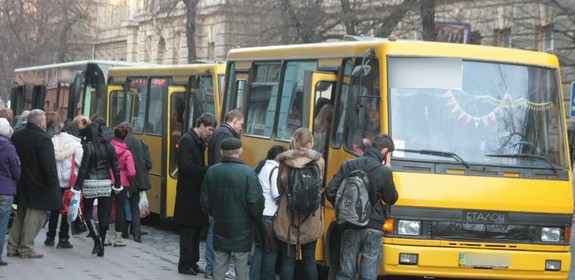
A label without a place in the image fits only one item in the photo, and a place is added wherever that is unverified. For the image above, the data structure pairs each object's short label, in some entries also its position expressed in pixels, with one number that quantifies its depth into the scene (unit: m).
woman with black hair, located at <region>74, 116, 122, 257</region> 15.08
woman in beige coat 11.39
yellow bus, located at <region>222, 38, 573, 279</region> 12.16
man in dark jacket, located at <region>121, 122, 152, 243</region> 17.83
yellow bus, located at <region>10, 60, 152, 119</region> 27.81
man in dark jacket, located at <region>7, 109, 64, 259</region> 14.41
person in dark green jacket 10.82
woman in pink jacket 16.86
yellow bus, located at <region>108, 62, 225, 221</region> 19.56
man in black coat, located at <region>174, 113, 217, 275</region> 13.69
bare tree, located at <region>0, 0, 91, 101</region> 45.59
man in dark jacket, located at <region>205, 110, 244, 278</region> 13.62
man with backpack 11.20
